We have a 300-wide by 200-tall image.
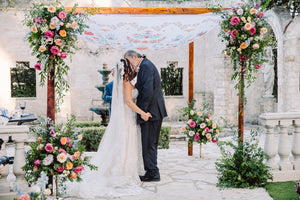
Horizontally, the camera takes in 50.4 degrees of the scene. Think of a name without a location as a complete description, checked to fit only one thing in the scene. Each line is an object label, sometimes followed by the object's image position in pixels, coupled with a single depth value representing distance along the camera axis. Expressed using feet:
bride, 15.53
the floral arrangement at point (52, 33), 13.19
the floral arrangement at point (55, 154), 12.59
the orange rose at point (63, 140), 12.71
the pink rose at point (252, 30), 15.17
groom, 16.05
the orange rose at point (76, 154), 12.79
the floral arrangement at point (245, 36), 15.29
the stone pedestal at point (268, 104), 42.57
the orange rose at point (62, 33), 13.25
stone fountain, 30.28
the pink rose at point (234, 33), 15.37
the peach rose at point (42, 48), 13.10
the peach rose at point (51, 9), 13.08
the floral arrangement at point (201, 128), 21.39
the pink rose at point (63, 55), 13.61
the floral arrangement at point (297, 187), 11.26
